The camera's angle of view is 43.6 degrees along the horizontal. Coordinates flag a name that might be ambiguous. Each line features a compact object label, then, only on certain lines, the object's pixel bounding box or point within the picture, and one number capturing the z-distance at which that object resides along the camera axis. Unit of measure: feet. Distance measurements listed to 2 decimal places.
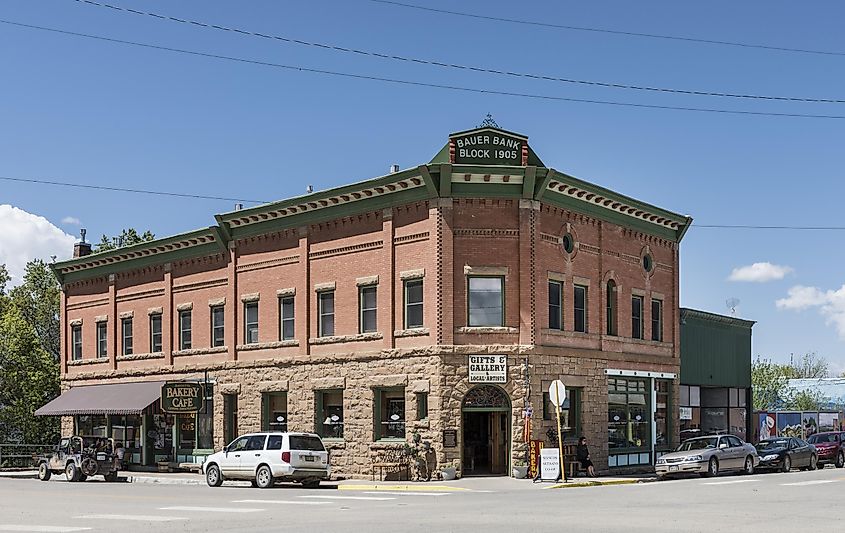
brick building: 110.73
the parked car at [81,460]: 123.95
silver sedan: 112.16
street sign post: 103.93
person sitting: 109.91
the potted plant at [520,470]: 107.34
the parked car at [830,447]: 137.28
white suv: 103.35
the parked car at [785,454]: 123.65
